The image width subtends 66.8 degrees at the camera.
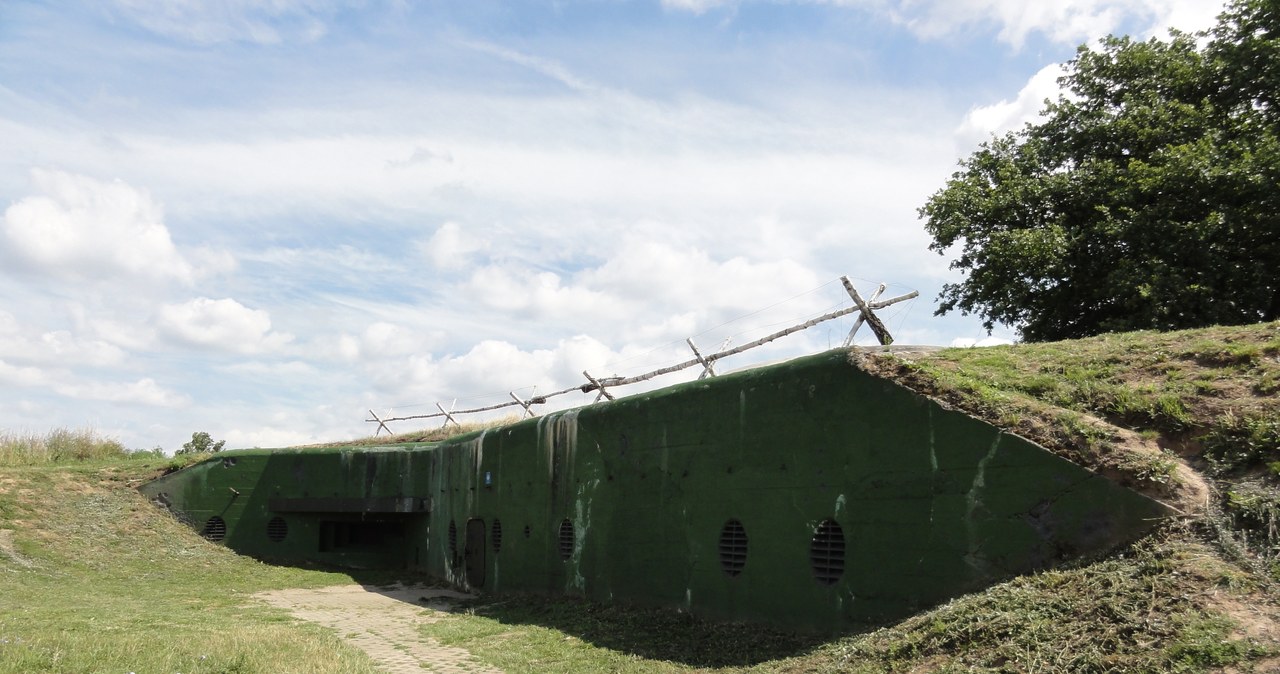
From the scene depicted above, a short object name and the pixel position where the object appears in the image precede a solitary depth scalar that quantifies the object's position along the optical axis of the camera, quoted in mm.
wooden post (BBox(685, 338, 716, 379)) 16953
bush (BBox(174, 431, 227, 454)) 37941
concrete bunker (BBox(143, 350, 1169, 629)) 8930
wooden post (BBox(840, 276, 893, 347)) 14602
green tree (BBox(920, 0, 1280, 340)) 17562
